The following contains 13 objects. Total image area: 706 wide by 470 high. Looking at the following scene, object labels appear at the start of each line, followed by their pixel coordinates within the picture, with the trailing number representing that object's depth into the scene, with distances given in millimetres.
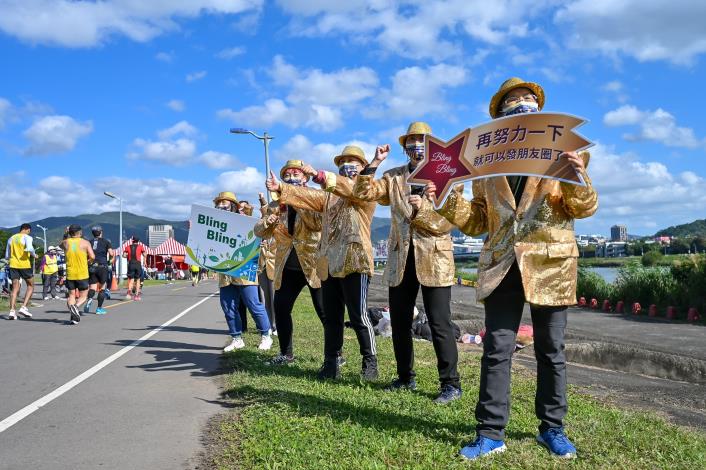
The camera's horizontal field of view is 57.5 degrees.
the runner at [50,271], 20344
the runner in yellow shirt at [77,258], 13123
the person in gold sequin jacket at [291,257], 6828
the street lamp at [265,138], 31641
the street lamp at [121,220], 51750
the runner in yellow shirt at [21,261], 13711
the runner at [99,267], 14742
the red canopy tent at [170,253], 61497
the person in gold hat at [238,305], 8234
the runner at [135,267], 19562
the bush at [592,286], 17578
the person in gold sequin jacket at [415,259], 5086
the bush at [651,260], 18219
